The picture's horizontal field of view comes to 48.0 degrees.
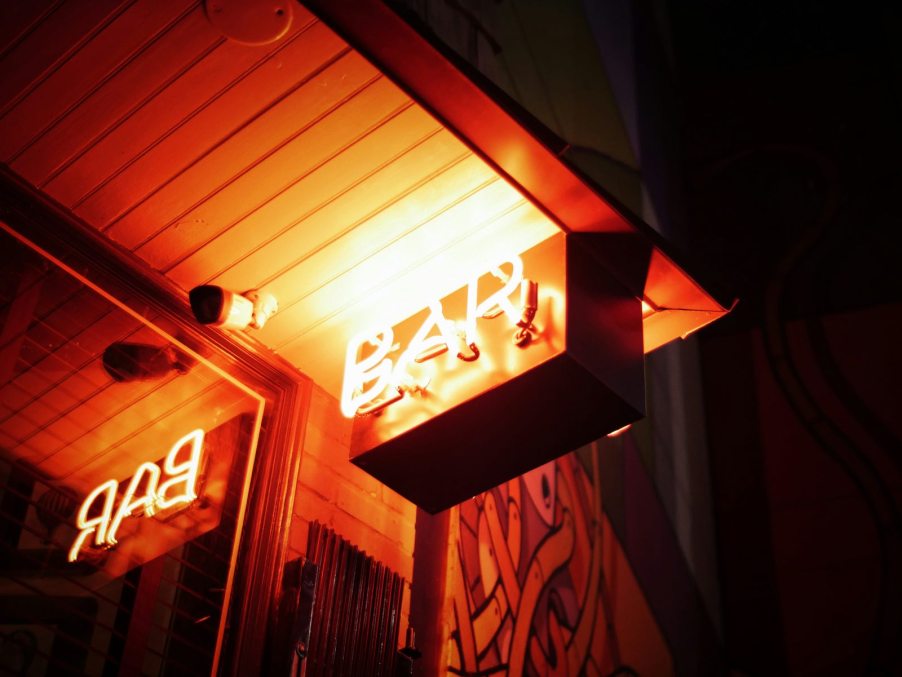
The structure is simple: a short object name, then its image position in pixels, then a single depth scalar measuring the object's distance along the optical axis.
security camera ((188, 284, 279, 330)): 3.85
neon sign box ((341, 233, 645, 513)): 3.49
